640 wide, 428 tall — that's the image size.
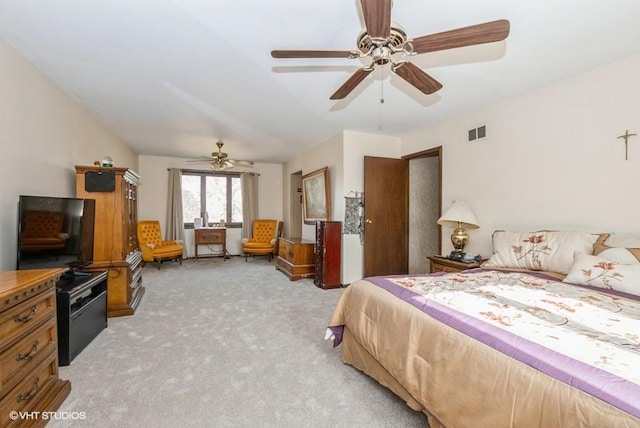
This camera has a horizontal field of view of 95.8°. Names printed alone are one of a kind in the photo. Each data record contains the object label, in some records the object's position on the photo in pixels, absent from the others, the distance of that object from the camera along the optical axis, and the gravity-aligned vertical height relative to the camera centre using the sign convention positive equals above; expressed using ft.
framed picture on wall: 15.92 +1.11
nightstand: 9.80 -1.80
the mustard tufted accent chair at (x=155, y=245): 18.21 -2.01
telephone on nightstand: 10.21 -1.54
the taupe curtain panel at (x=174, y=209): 21.49 +0.41
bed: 2.89 -1.63
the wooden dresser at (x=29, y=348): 4.43 -2.31
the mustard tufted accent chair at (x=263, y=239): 21.13 -1.92
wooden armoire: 10.19 -0.57
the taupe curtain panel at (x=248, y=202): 23.57 +1.01
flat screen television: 7.13 -0.47
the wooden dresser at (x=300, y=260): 15.81 -2.57
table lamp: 10.77 -0.22
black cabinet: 7.18 -2.65
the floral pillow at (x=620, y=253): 6.27 -0.88
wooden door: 14.53 -0.09
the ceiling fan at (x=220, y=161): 17.13 +3.24
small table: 21.48 -1.61
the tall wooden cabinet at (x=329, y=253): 14.10 -1.93
